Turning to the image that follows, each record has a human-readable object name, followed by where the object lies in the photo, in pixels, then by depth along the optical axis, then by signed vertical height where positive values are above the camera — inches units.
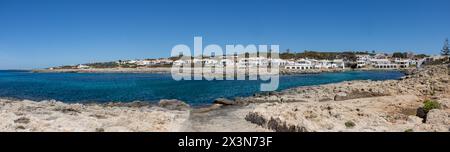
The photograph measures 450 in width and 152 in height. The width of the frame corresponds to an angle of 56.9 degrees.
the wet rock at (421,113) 690.8 -91.8
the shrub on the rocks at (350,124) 587.8 -92.3
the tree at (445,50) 5524.6 +110.4
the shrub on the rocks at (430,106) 705.4 -80.9
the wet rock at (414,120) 611.5 -92.3
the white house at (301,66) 5654.5 -84.0
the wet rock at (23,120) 671.4 -95.5
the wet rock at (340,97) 1143.1 -104.5
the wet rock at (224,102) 1203.2 -121.3
